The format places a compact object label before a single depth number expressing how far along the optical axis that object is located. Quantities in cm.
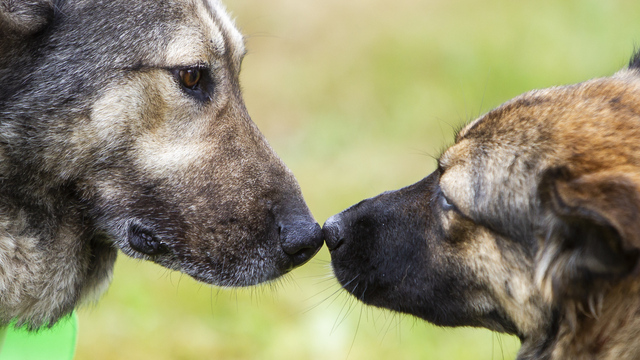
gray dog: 557
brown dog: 417
